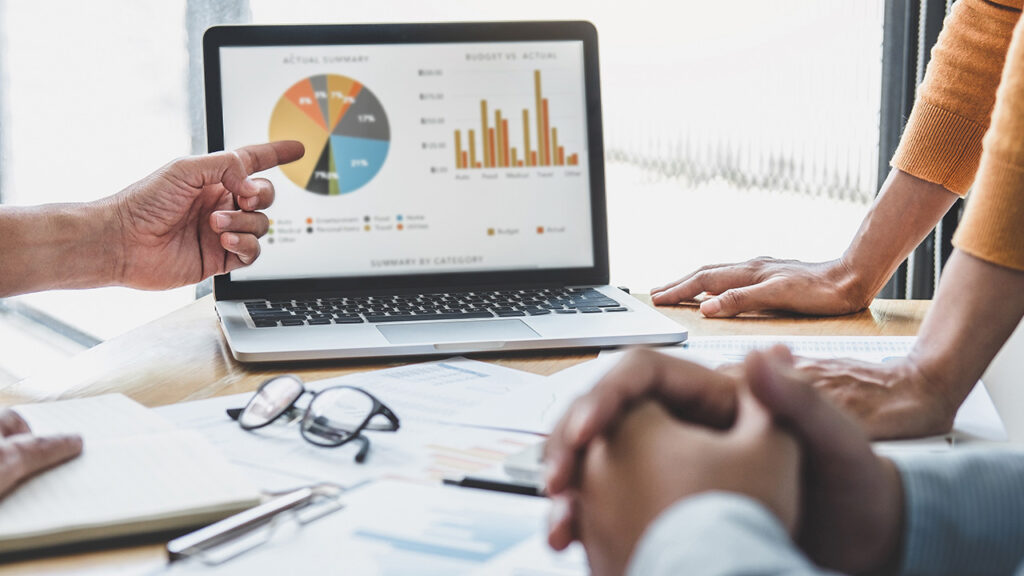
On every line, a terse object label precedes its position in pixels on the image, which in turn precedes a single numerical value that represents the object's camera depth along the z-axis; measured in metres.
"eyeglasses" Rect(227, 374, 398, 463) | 0.73
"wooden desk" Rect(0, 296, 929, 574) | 0.90
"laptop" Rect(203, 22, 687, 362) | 1.18
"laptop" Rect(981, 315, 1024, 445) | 0.81
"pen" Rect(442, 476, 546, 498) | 0.63
